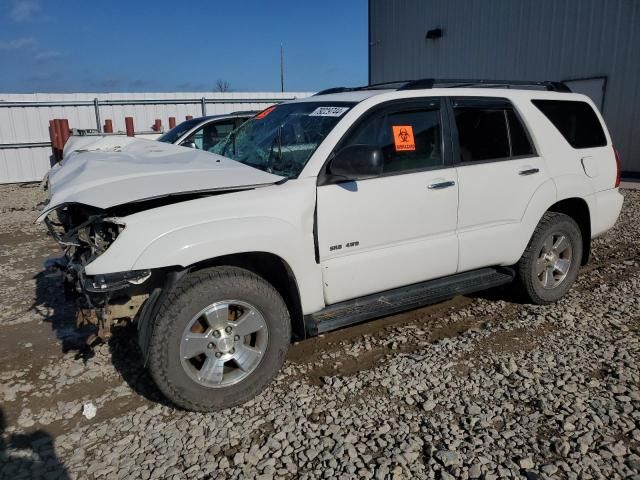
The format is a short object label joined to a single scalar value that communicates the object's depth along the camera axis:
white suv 2.86
